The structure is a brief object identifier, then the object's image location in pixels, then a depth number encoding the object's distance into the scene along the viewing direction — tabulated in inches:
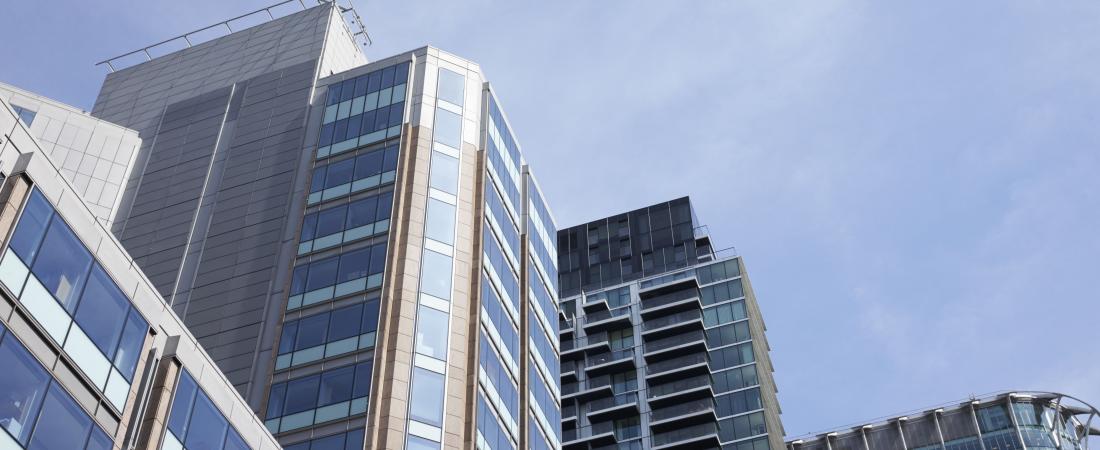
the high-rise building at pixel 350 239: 2361.0
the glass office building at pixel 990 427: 4832.7
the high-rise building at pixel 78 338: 1300.4
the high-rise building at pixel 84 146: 2844.5
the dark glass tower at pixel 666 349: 4879.4
